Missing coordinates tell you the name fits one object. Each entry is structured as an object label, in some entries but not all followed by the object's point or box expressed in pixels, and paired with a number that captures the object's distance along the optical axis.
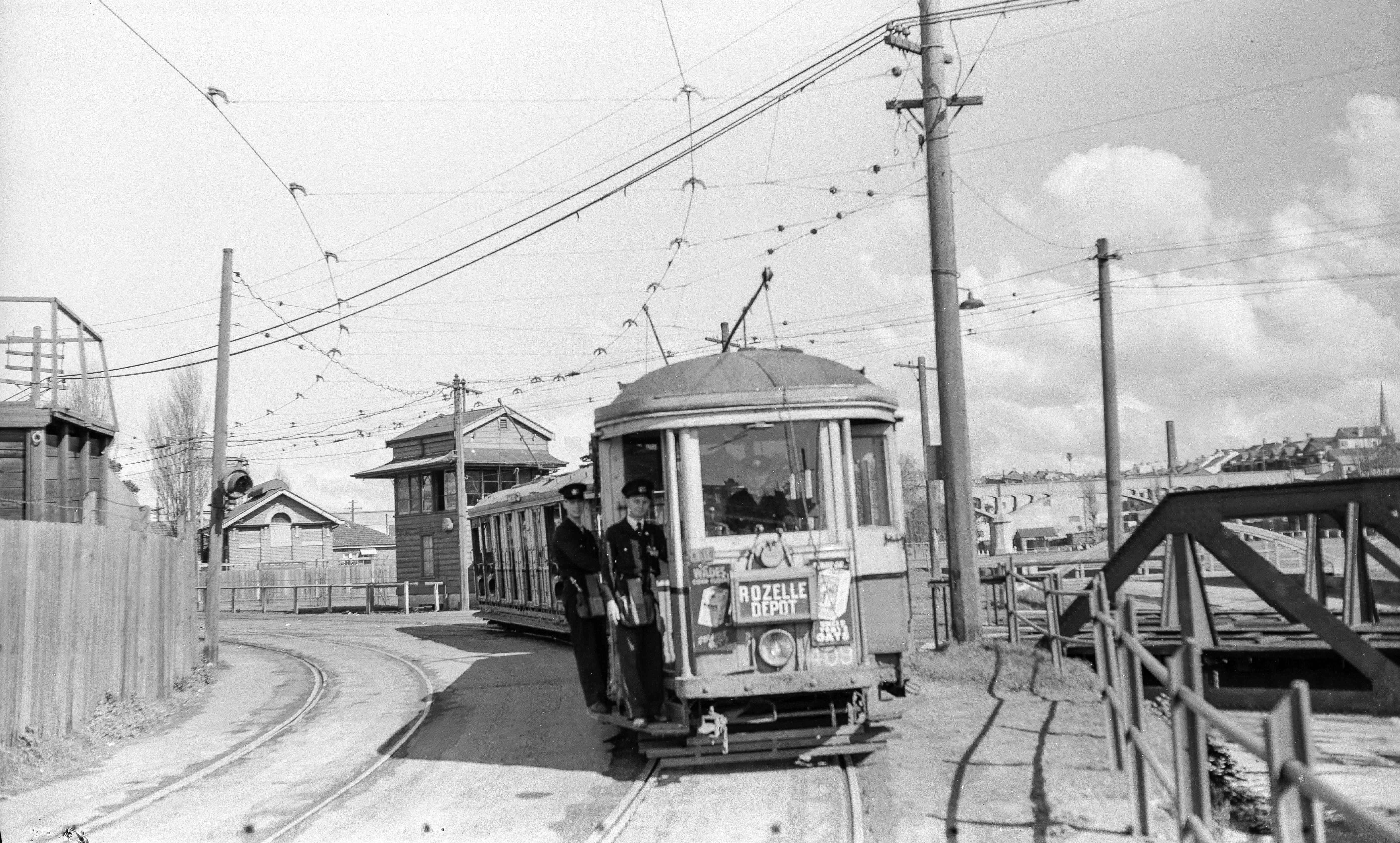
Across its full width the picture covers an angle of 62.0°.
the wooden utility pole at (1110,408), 24.31
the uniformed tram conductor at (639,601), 8.79
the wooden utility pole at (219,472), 19.50
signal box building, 42.78
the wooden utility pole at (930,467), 14.16
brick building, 56.31
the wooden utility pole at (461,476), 36.19
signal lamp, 19.41
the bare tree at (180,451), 48.16
